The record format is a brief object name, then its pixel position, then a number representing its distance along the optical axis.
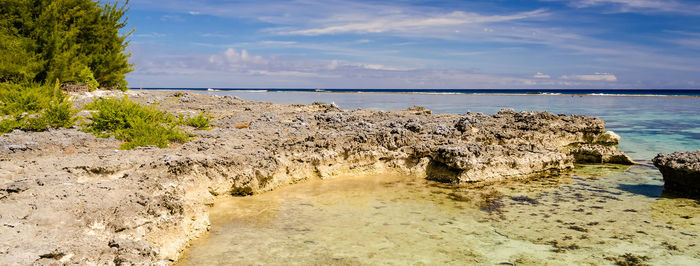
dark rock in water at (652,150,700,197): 7.38
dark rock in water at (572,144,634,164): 10.53
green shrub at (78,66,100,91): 14.42
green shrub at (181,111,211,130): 9.72
